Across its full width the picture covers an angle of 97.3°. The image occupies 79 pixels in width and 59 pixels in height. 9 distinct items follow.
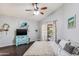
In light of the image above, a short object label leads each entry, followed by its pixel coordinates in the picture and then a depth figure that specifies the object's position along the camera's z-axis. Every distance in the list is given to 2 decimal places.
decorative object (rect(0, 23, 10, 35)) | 2.14
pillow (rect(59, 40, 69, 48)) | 2.22
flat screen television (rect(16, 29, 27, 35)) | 2.18
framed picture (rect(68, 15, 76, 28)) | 2.16
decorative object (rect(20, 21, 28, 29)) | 2.20
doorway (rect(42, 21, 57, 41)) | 2.25
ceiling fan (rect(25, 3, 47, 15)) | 2.14
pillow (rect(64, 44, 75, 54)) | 2.06
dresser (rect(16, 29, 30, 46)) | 2.19
